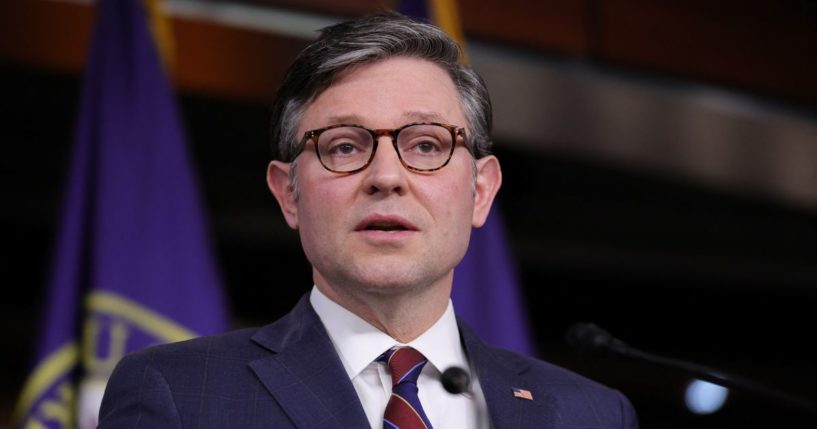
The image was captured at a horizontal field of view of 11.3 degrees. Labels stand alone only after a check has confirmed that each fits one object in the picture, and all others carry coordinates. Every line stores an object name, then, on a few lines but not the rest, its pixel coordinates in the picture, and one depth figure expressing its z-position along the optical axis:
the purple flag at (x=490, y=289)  4.05
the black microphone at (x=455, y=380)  3.06
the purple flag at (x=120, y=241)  3.78
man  3.10
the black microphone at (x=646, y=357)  3.10
